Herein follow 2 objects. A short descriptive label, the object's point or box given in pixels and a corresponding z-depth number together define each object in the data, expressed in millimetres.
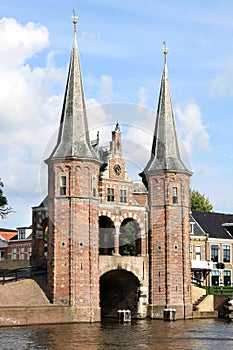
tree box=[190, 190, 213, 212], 87938
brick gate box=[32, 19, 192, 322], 46125
